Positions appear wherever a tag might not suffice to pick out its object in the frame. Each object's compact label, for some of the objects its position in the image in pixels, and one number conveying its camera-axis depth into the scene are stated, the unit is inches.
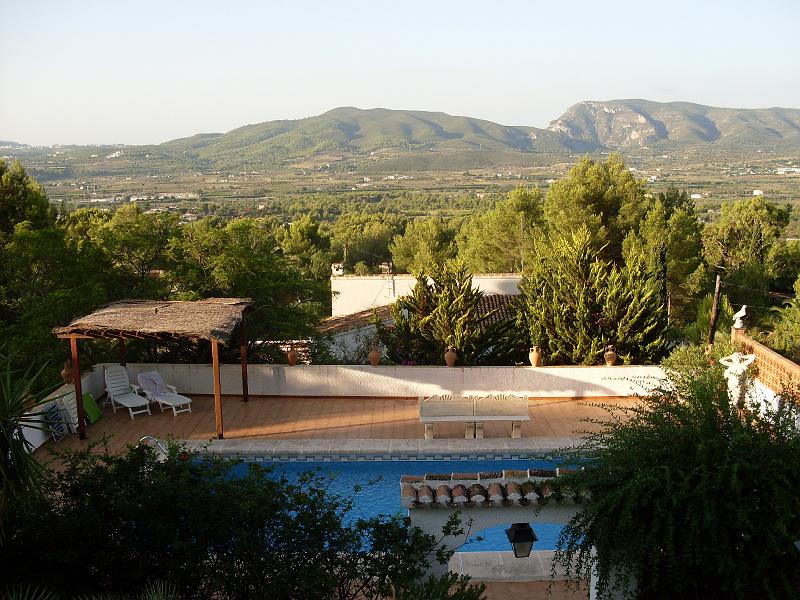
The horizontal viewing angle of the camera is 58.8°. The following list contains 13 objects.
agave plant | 200.8
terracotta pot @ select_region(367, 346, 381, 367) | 433.4
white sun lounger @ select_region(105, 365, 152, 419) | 402.9
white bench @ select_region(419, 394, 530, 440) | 367.6
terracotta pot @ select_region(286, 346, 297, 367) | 435.6
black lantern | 206.4
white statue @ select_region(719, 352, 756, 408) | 344.8
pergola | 347.3
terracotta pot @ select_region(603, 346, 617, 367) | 429.3
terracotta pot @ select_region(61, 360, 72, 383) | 395.2
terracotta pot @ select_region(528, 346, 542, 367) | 432.3
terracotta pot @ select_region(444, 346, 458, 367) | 430.6
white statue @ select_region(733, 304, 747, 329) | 396.6
